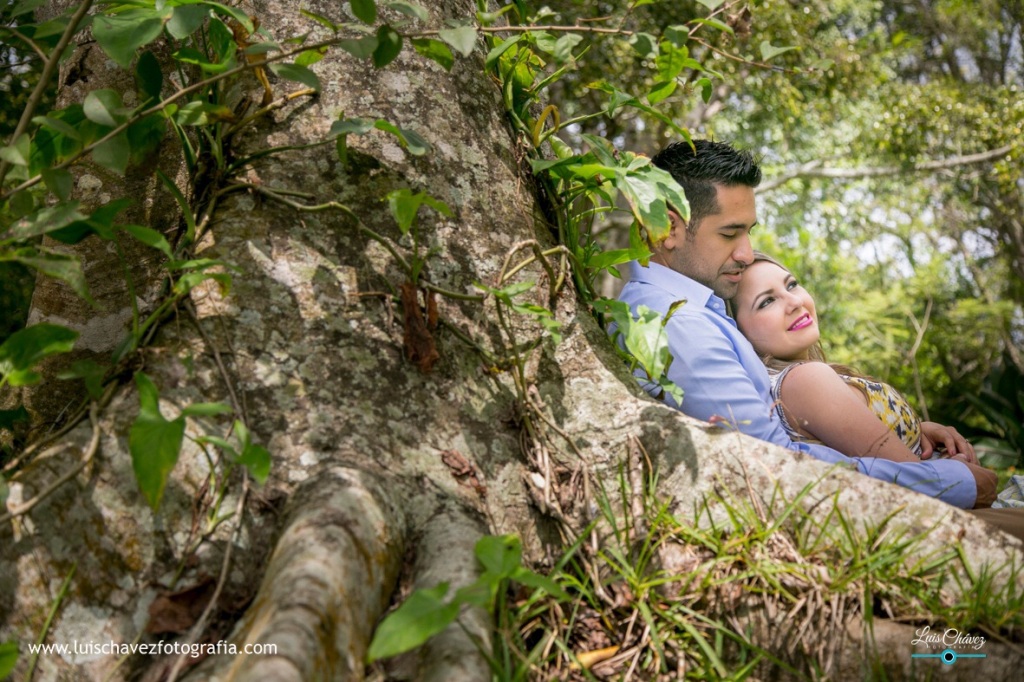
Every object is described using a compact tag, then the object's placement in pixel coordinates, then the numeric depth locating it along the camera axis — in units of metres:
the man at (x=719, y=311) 2.19
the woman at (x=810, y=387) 2.25
